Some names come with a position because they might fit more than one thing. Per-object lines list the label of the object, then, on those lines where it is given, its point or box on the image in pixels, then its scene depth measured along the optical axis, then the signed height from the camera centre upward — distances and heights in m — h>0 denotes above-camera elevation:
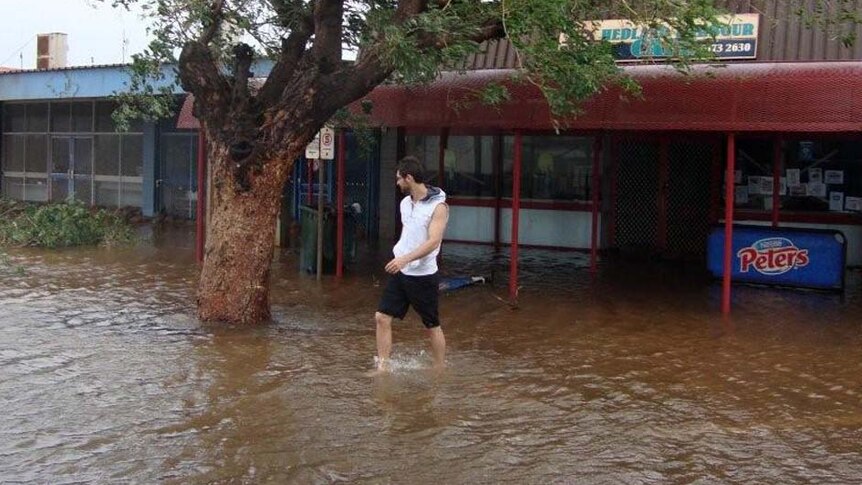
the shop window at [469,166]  17.91 +0.35
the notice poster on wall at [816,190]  15.02 +0.05
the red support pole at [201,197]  13.70 -0.25
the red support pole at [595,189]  14.04 -0.02
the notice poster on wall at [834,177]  14.82 +0.25
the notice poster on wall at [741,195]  15.58 -0.06
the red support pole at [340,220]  13.12 -0.51
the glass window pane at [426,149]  18.31 +0.66
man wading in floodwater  7.53 -0.58
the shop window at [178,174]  22.00 +0.11
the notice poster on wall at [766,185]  15.33 +0.11
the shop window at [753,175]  15.36 +0.26
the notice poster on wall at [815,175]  15.01 +0.27
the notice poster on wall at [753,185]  15.46 +0.10
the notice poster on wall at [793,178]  15.17 +0.22
